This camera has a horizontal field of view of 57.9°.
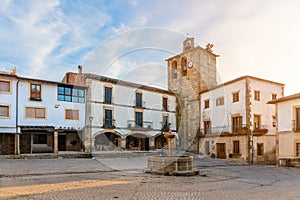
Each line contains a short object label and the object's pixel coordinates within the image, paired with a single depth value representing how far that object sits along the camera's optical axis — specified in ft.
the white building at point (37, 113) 71.87
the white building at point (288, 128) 60.90
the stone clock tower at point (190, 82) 100.99
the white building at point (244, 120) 76.33
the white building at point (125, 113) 87.25
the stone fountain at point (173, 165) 38.65
